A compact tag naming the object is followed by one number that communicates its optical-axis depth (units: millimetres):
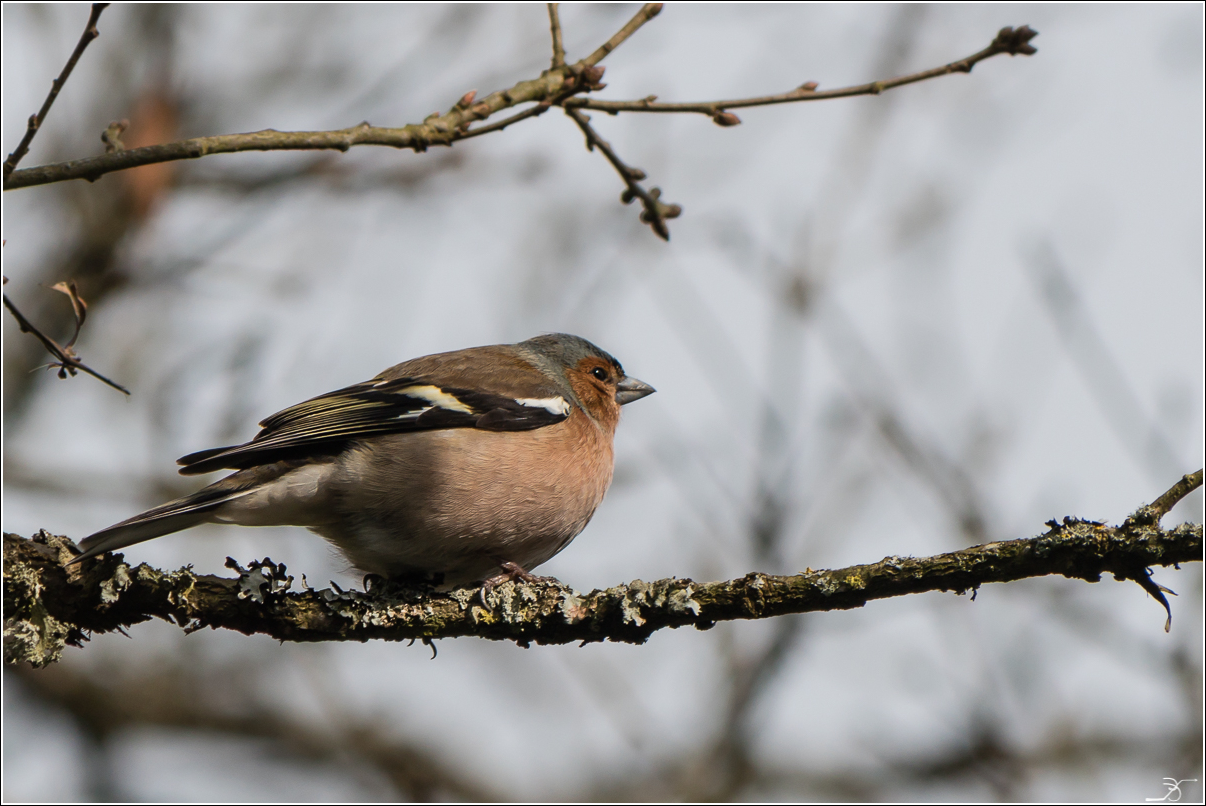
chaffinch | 10016
